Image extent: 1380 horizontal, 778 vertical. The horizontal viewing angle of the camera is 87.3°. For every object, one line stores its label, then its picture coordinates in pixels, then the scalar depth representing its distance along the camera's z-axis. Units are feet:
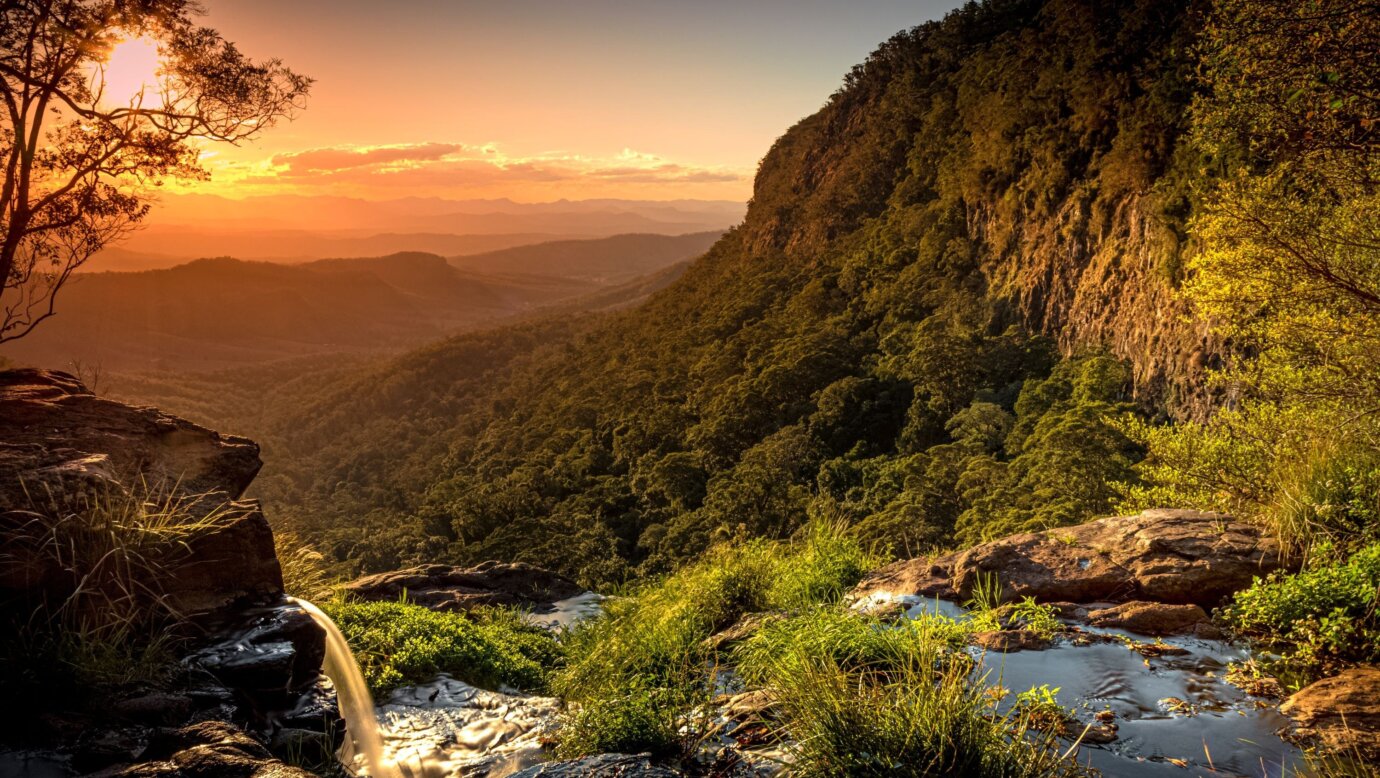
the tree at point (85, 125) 24.90
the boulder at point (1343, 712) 12.62
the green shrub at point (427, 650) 26.01
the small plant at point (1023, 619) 17.60
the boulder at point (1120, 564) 19.29
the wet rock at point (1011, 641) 17.20
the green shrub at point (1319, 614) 15.25
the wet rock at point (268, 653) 18.19
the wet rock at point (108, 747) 13.88
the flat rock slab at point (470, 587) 41.88
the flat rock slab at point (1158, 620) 17.97
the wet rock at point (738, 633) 19.63
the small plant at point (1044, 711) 13.67
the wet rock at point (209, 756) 13.15
